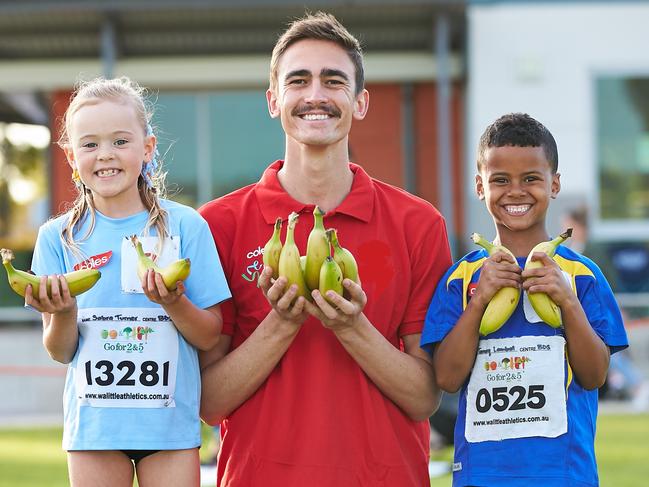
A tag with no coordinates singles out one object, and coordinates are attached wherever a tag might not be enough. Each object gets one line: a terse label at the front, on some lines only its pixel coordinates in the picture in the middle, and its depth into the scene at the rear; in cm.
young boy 541
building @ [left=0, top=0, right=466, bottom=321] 2162
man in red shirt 552
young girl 541
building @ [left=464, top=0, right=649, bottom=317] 2278
